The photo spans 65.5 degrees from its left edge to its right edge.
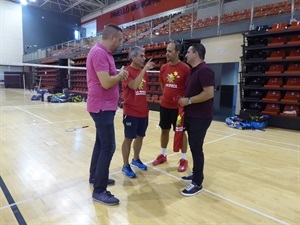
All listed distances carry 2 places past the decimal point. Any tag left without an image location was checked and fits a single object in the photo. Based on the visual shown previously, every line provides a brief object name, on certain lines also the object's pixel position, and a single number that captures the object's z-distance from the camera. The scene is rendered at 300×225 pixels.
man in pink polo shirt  1.97
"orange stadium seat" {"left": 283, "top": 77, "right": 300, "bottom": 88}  6.01
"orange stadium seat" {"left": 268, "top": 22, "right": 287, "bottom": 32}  6.09
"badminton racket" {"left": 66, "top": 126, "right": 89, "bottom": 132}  5.42
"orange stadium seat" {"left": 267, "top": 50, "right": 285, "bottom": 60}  6.24
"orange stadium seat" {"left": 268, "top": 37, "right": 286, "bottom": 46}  6.20
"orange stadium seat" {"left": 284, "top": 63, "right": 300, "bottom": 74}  5.95
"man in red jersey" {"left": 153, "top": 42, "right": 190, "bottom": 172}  2.91
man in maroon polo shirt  2.23
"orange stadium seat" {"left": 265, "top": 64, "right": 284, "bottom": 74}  6.25
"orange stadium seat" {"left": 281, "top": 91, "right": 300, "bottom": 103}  5.94
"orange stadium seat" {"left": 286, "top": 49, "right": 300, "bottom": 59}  5.95
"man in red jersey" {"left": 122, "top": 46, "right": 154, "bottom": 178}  2.69
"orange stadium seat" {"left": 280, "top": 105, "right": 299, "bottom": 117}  5.81
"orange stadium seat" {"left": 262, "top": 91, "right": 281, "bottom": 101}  6.28
